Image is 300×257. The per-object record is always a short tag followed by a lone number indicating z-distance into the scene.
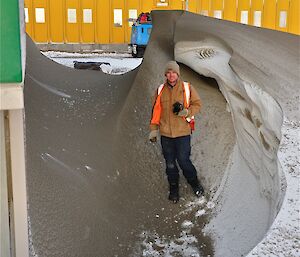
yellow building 17.15
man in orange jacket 4.53
